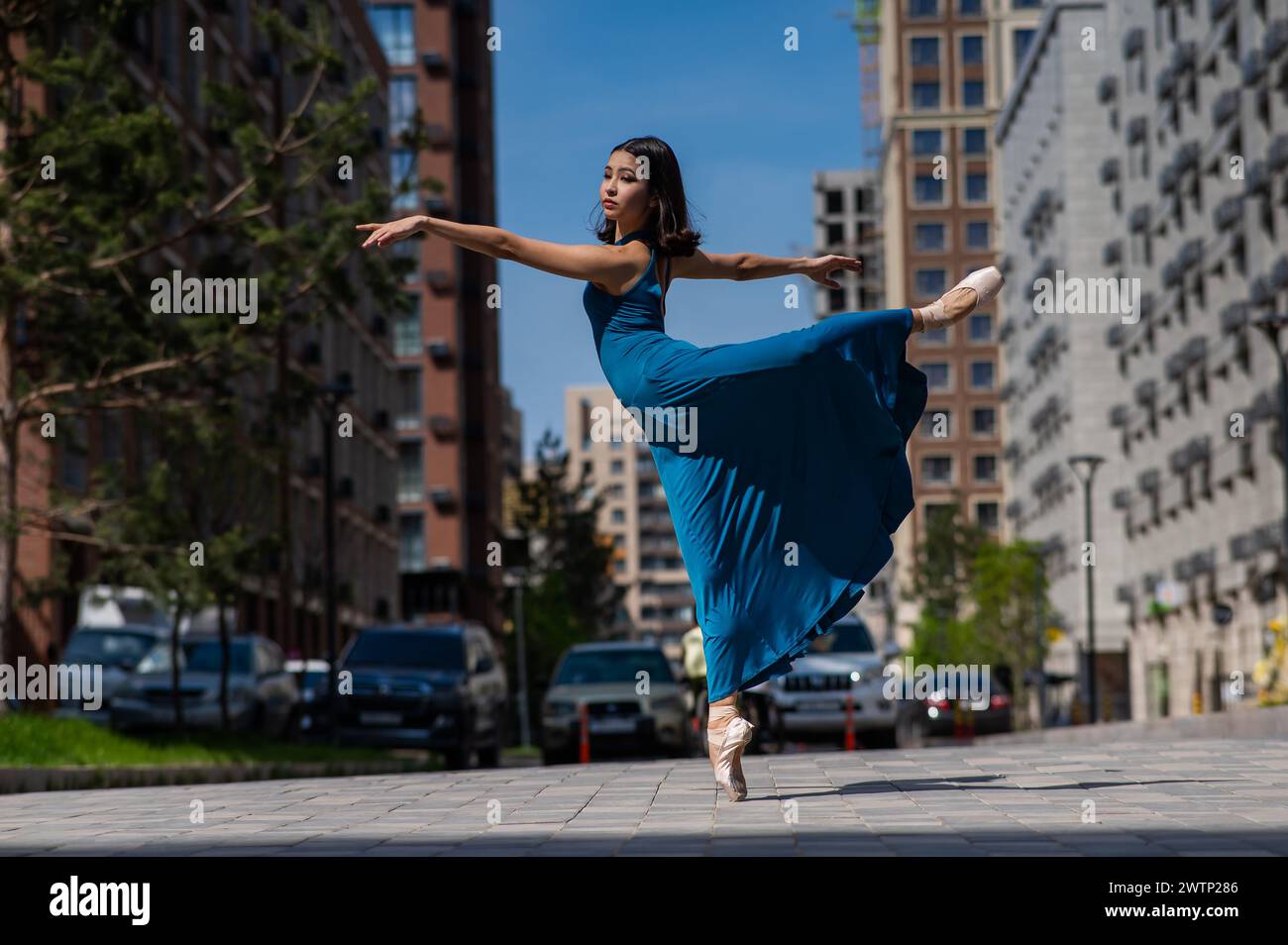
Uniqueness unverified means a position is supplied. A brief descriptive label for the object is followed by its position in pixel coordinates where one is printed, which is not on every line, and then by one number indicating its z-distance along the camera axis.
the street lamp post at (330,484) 31.39
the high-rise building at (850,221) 146.25
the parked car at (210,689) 27.05
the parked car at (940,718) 38.28
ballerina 7.51
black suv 23.97
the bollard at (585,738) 22.30
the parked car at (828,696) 23.94
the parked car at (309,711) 28.75
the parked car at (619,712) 23.56
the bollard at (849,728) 22.43
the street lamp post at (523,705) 42.22
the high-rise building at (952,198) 118.75
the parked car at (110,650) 30.11
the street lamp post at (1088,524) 41.44
